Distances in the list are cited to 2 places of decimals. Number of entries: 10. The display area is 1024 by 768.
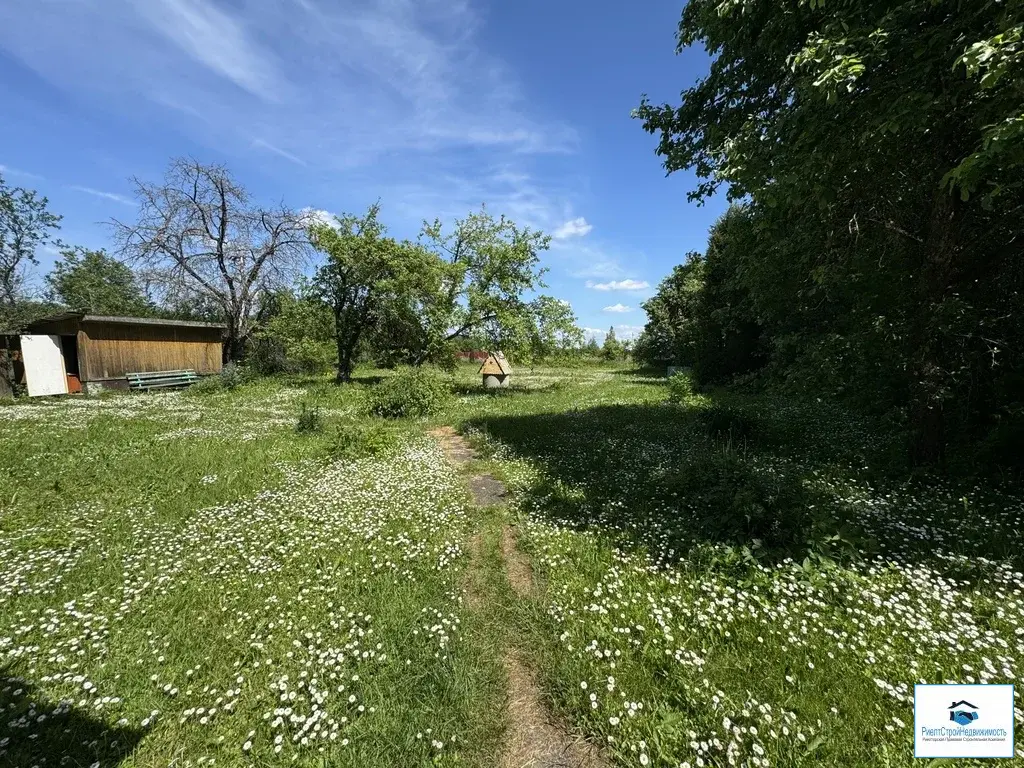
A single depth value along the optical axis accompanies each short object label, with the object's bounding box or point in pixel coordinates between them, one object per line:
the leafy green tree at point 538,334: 24.02
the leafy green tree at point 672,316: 35.56
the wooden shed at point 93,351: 20.72
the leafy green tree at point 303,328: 26.61
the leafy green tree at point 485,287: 23.92
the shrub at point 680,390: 18.33
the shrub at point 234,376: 24.76
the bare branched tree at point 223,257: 27.06
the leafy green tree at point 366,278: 24.53
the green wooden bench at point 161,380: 23.98
